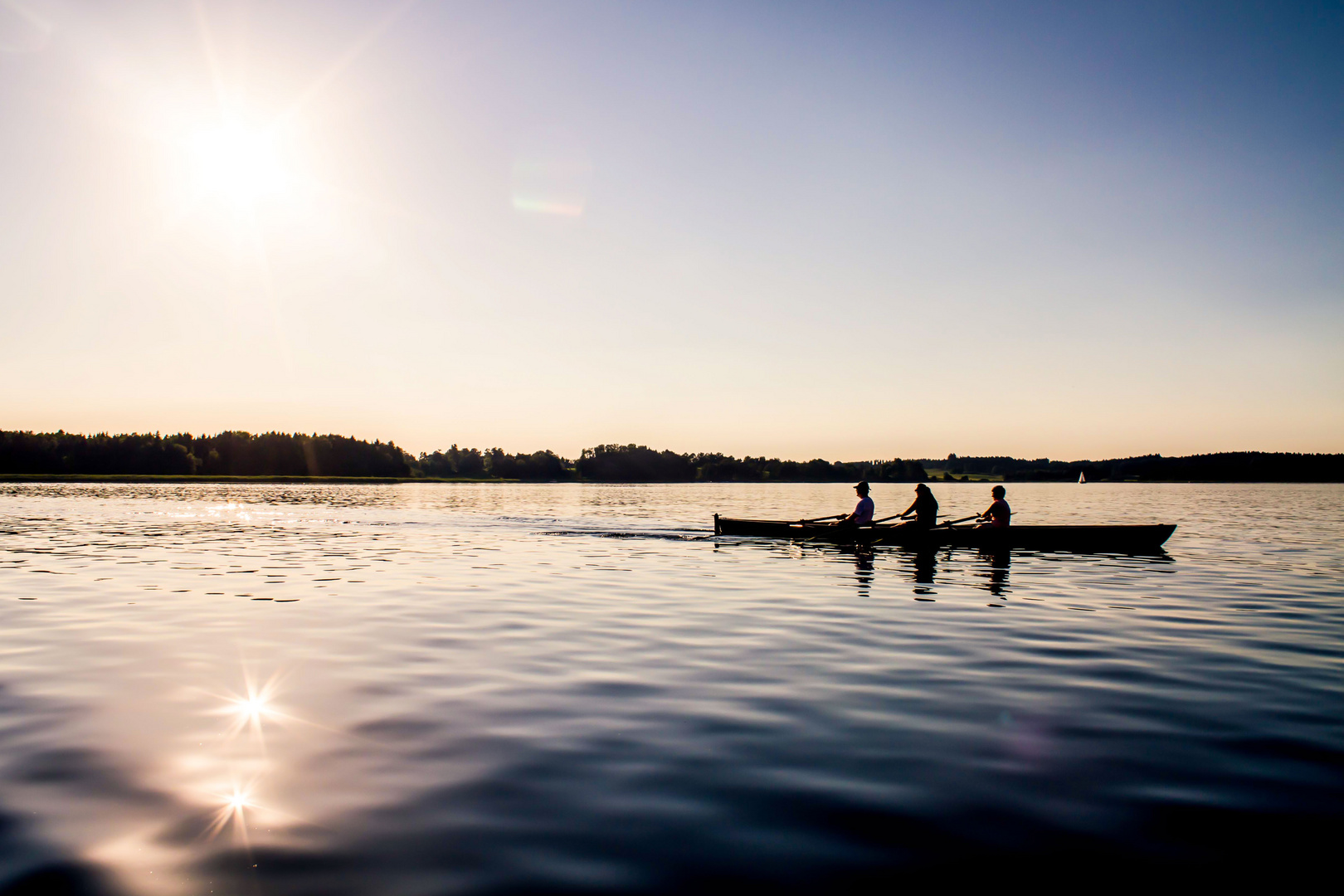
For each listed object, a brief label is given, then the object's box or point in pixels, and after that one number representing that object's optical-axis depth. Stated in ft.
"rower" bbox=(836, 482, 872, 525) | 106.01
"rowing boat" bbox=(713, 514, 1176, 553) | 96.89
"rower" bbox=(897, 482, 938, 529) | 100.73
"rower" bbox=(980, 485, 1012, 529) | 99.09
